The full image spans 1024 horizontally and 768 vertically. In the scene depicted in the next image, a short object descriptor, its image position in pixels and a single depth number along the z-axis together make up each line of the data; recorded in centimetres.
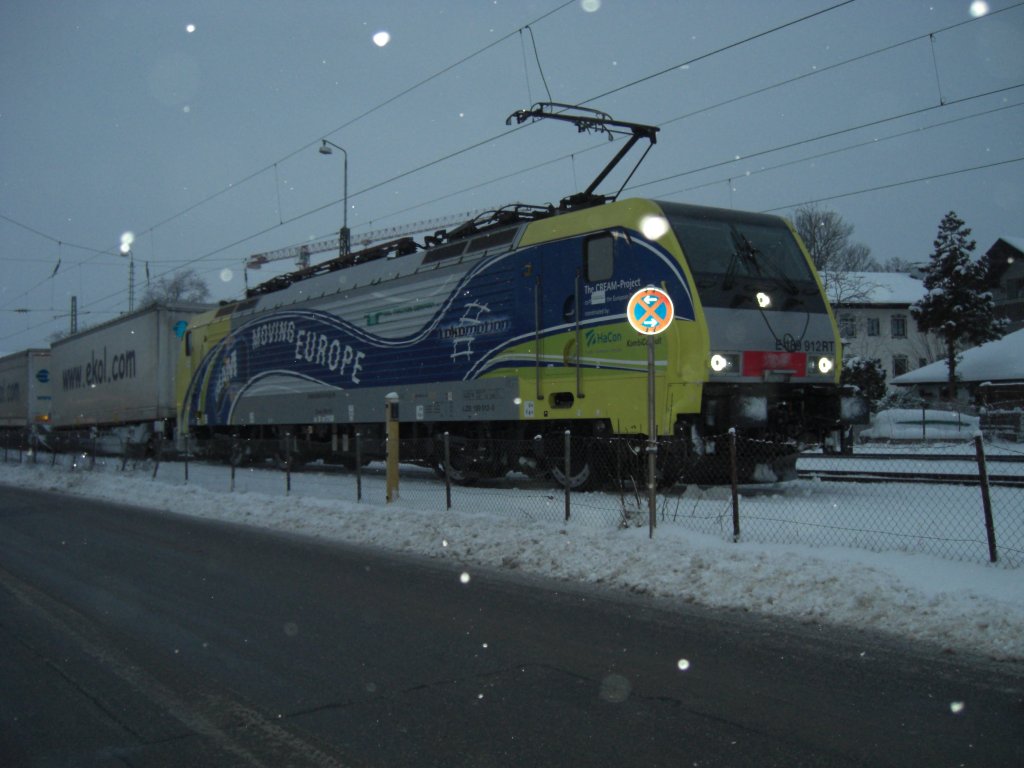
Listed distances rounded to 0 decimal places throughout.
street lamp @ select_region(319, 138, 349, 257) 3048
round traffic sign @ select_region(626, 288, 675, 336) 957
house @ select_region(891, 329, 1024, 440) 3619
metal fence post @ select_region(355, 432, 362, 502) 1400
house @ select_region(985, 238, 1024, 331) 5562
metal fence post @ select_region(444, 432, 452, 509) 1209
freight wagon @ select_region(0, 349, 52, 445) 3834
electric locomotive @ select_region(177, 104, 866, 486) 1191
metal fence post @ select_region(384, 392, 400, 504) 1399
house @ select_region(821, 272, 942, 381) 5988
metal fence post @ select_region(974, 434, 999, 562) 734
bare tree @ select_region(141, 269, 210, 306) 9106
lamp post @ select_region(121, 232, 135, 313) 5606
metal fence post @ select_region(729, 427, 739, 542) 896
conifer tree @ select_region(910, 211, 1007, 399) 4334
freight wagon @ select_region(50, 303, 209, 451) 2739
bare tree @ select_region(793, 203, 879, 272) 5341
